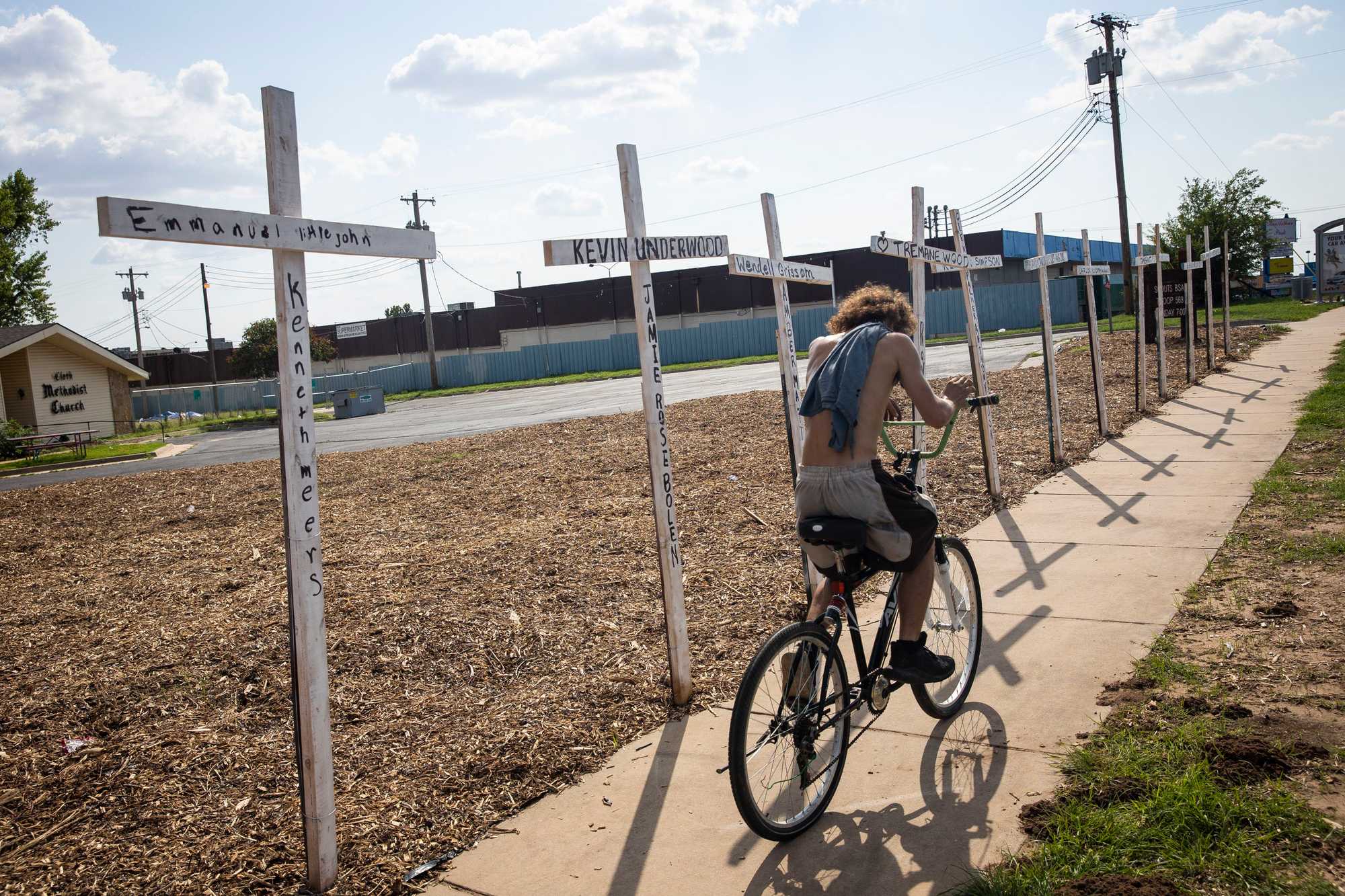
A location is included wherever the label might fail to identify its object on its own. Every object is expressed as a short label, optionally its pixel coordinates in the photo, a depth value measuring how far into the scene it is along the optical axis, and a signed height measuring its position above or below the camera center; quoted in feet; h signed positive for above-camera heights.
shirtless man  12.35 -1.42
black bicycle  10.93 -4.09
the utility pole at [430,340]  174.61 +7.88
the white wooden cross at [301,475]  10.71 -0.84
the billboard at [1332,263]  154.51 +7.25
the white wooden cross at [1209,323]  59.93 -0.28
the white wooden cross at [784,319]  18.61 +0.68
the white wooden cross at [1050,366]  33.73 -1.13
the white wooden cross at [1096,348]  37.94 -0.73
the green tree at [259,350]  161.99 +7.78
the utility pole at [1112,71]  127.13 +33.80
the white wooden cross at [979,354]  28.30 -0.44
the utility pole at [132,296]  226.99 +25.85
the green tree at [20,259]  130.82 +22.09
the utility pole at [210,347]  160.83 +10.26
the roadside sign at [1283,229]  228.43 +18.74
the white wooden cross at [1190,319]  55.62 +0.08
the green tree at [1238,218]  158.81 +15.56
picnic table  85.25 -2.27
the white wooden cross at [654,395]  15.39 -0.43
